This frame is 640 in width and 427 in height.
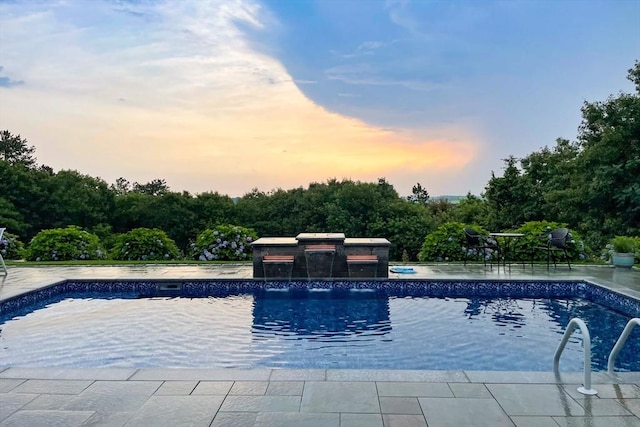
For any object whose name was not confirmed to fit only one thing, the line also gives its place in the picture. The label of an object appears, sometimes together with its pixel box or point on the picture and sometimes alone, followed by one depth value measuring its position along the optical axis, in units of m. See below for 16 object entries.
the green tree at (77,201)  22.41
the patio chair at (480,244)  9.45
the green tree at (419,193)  33.48
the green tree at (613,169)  12.74
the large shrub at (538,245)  10.32
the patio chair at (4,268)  8.55
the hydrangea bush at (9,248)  11.54
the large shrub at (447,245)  10.85
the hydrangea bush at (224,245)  11.19
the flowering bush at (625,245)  9.42
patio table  10.48
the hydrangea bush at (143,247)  11.24
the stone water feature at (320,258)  8.58
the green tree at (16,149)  31.33
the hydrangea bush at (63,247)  10.84
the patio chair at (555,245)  9.04
